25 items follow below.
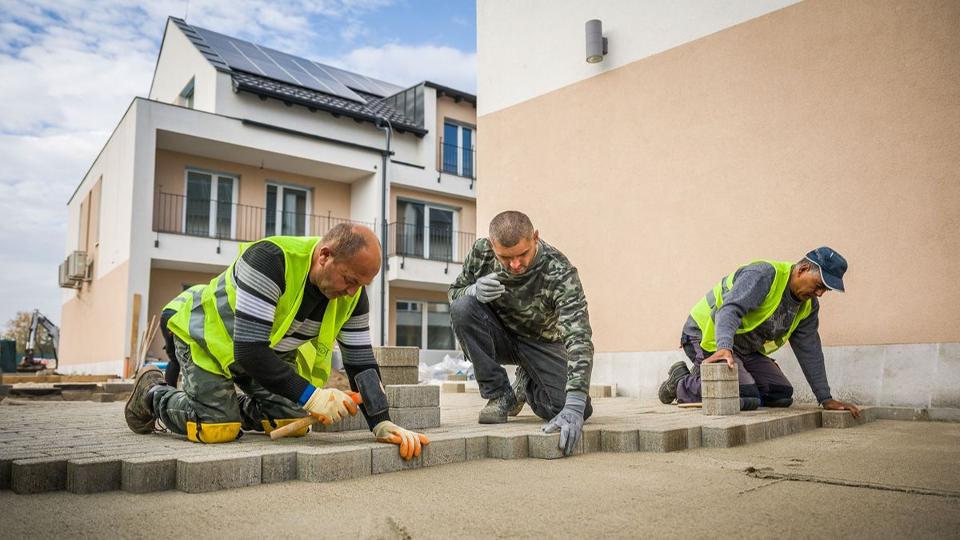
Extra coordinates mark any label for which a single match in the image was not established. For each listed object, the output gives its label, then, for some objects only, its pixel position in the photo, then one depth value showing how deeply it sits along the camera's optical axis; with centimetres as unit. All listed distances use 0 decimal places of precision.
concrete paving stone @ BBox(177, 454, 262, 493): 207
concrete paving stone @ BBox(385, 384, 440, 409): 326
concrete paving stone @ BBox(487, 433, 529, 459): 277
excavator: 1396
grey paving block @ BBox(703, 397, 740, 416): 393
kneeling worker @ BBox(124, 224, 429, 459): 253
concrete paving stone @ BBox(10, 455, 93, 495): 210
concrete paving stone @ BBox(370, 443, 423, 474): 243
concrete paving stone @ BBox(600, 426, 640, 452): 296
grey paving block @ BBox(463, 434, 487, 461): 276
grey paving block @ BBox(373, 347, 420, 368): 354
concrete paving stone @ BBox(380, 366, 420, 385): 358
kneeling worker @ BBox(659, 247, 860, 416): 407
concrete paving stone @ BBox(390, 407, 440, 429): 328
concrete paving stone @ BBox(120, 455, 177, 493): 208
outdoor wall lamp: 682
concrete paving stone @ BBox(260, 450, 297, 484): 223
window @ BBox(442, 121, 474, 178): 1689
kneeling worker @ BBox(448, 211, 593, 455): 318
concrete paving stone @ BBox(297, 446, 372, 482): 225
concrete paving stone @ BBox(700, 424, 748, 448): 312
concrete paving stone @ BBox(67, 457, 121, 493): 208
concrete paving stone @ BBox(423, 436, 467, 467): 261
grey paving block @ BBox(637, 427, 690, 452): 293
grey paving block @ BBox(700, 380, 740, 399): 394
